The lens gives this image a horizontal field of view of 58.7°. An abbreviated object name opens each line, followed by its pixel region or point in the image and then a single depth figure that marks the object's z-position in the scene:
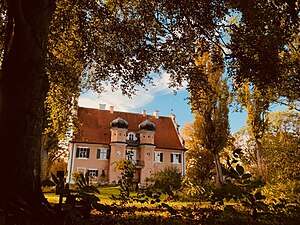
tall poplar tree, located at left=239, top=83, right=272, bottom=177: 25.83
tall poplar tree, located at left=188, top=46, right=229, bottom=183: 25.11
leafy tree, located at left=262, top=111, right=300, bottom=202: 7.96
